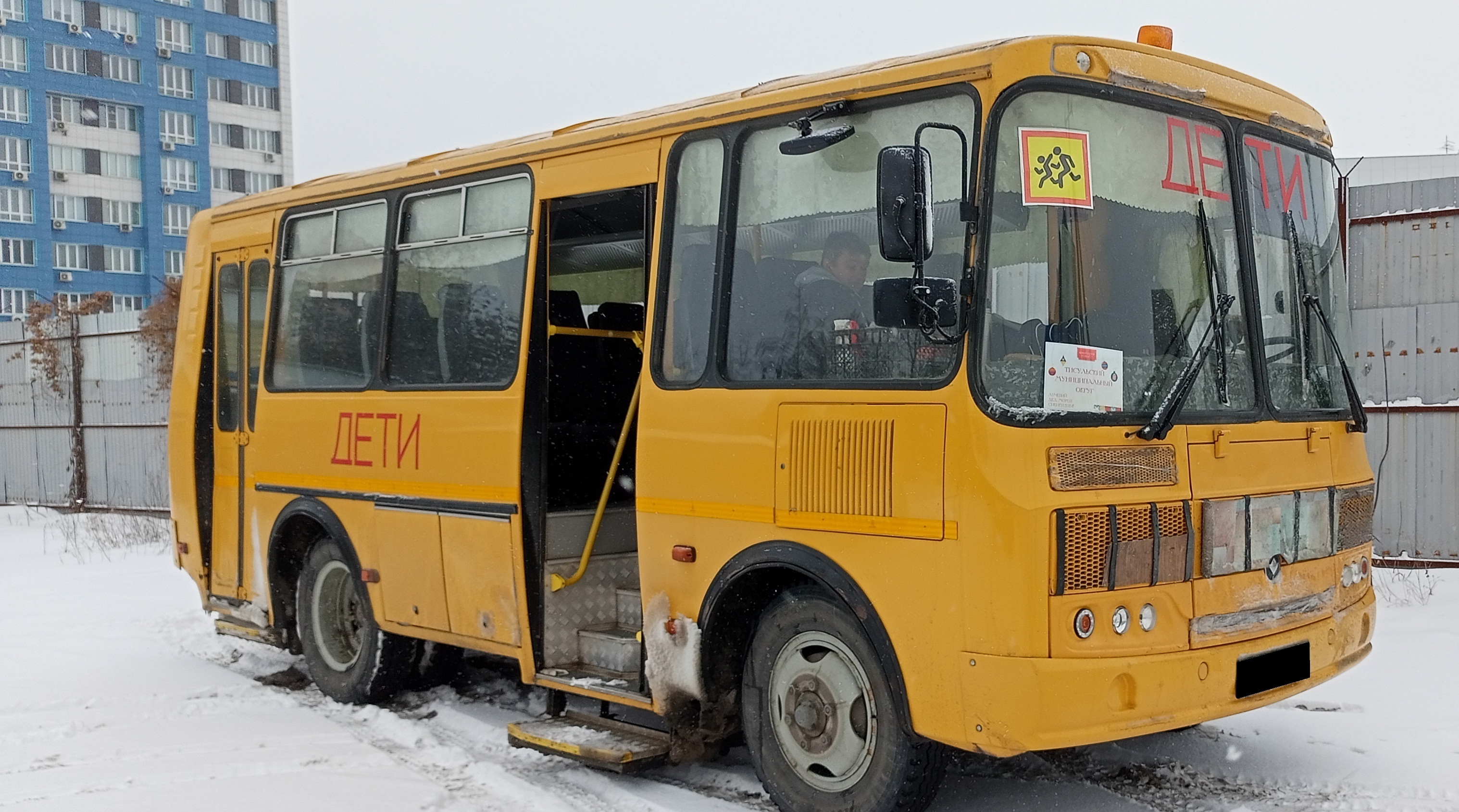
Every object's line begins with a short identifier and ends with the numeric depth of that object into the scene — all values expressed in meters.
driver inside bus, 5.22
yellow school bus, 4.68
